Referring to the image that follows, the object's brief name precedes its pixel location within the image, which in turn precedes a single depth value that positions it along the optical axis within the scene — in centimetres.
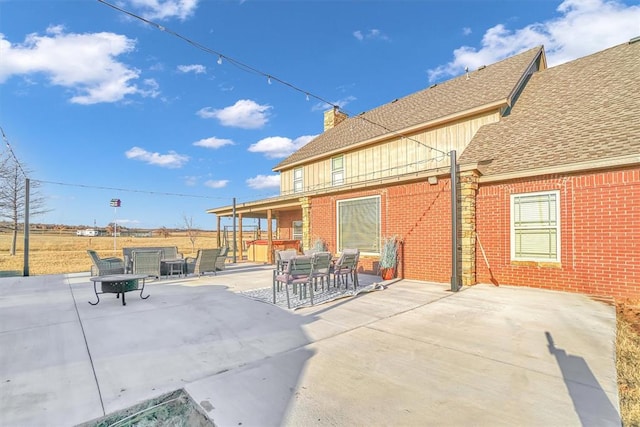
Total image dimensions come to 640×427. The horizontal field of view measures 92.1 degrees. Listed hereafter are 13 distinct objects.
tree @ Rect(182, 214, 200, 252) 3167
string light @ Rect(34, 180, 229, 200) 1503
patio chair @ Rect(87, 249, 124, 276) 902
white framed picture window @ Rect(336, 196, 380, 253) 1065
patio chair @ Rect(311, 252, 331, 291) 653
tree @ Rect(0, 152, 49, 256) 1856
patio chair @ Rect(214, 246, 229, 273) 1118
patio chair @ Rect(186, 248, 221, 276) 996
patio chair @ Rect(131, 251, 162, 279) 938
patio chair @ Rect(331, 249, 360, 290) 734
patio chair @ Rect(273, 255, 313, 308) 621
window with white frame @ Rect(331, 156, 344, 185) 1494
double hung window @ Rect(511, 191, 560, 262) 727
